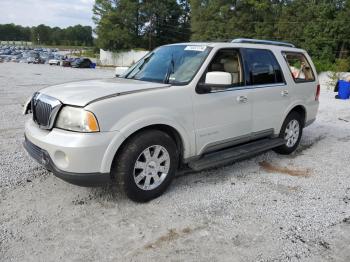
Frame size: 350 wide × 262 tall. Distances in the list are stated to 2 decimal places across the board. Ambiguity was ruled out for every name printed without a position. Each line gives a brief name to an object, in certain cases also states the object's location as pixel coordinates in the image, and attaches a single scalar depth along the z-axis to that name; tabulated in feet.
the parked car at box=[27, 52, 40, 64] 159.12
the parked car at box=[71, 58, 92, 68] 133.10
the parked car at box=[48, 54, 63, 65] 151.02
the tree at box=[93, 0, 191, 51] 185.47
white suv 10.99
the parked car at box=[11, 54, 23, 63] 172.45
